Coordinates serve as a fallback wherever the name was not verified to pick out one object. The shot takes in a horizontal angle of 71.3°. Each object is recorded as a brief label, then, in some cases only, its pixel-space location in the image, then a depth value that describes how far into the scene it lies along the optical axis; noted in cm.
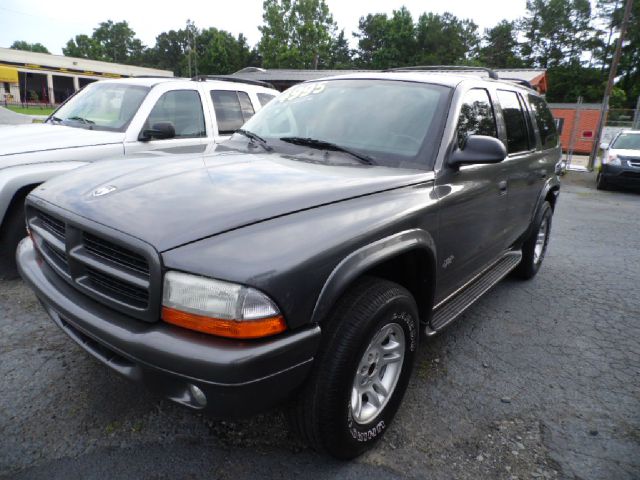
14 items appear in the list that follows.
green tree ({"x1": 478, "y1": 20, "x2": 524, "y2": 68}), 6181
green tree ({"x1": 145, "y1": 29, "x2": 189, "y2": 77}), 10294
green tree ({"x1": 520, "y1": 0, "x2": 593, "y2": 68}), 5516
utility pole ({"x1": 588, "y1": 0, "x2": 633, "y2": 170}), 1605
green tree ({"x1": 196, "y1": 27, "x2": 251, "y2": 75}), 6412
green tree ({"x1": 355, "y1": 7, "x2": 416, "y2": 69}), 6062
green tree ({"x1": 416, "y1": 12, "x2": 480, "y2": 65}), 6038
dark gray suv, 161
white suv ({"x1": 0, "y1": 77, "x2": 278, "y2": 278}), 381
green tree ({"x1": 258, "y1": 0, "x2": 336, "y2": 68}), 5409
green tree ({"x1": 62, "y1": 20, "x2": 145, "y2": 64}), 10325
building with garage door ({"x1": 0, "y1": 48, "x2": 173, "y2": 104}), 4575
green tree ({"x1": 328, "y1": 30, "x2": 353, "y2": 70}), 6919
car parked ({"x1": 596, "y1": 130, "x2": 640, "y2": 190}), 1147
